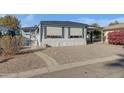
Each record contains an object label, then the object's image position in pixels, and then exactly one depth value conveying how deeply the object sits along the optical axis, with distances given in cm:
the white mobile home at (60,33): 675
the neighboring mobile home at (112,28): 943
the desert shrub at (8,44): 591
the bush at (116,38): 950
